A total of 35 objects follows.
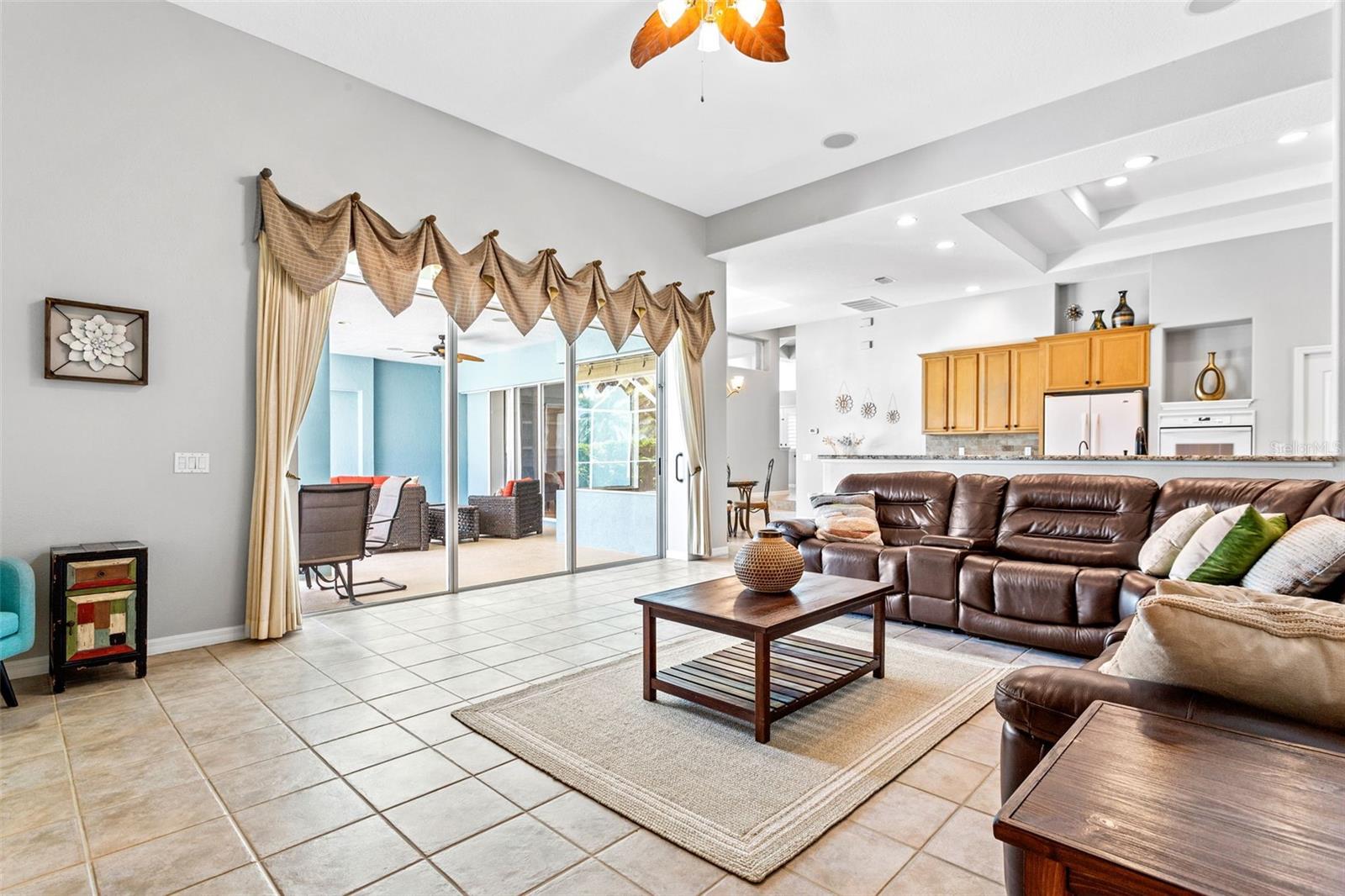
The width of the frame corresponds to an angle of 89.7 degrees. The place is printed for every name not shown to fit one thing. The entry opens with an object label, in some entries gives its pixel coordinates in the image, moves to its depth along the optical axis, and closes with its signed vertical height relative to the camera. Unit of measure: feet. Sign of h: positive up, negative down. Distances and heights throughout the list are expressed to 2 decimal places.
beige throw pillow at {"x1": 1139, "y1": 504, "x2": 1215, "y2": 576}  10.88 -1.50
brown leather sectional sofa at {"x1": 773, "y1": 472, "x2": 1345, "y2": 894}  11.28 -2.04
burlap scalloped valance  13.07 +4.01
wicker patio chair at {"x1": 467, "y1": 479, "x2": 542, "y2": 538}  23.86 -2.44
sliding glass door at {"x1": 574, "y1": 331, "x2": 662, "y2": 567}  20.99 -0.34
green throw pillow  8.92 -1.37
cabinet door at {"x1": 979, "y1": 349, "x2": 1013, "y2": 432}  27.45 +2.35
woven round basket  9.80 -1.76
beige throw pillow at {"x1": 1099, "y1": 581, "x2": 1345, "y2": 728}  4.14 -1.31
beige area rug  6.49 -3.62
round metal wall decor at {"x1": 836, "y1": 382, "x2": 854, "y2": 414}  32.32 +2.07
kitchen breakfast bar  12.22 -0.42
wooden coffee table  8.46 -3.11
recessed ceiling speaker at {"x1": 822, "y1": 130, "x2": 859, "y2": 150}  16.48 +7.53
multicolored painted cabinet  10.00 -2.48
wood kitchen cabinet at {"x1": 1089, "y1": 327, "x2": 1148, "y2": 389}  23.86 +3.17
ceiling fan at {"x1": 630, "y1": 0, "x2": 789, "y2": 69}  10.37 +6.66
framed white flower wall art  10.75 +1.65
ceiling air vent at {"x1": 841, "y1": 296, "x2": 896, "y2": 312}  29.07 +6.19
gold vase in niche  22.40 +2.07
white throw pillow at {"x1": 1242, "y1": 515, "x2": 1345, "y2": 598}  8.13 -1.41
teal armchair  9.07 -2.24
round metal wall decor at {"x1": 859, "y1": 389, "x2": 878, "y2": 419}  31.45 +1.71
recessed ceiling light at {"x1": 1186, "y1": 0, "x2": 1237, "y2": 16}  11.64 +7.65
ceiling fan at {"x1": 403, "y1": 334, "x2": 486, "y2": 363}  17.82 +2.46
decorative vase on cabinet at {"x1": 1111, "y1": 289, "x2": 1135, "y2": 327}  24.48 +4.76
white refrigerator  23.98 +0.84
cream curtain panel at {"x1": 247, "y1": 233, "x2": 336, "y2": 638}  12.57 +0.08
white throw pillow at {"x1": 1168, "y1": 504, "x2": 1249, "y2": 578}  9.89 -1.44
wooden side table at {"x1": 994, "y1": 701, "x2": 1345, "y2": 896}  2.61 -1.62
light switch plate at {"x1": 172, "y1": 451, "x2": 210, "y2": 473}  12.02 -0.33
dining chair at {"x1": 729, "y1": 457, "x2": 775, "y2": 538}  28.43 -2.72
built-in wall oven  21.42 +0.37
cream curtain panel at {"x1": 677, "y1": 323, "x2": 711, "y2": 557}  21.47 -0.57
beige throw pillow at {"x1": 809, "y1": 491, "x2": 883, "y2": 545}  15.21 -1.67
